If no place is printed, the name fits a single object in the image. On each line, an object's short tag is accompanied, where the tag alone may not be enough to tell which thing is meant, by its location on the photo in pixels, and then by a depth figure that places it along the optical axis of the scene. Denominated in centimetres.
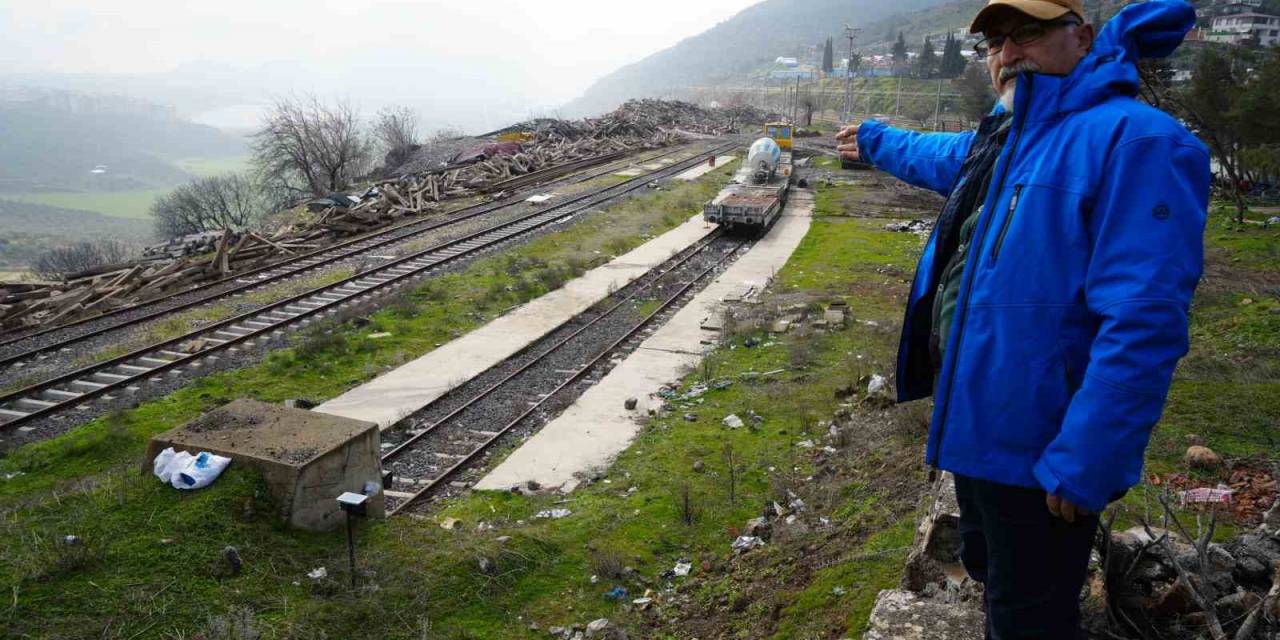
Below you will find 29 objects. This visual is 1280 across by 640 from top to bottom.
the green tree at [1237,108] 1912
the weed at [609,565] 647
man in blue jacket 201
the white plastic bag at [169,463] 590
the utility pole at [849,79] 5731
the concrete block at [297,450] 595
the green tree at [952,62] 10475
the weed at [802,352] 1212
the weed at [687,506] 752
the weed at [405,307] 1428
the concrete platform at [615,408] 889
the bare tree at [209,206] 3681
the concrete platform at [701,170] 3411
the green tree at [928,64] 11156
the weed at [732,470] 796
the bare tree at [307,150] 3391
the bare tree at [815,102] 10178
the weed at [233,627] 459
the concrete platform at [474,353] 1057
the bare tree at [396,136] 3897
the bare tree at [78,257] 3120
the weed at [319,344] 1213
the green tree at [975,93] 5281
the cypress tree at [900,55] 12381
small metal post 559
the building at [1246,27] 8569
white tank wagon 2198
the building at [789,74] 14812
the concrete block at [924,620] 378
